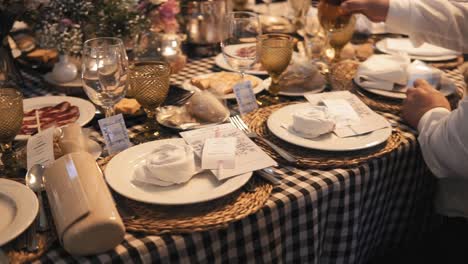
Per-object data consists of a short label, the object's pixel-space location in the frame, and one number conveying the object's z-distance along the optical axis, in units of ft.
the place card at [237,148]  2.92
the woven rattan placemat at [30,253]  2.32
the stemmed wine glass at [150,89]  3.56
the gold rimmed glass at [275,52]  4.22
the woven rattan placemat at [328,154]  3.23
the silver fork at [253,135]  3.28
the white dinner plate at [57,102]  3.89
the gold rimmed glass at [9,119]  3.08
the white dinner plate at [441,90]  4.35
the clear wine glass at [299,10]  6.13
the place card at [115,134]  3.31
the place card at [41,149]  3.01
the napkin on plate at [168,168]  2.74
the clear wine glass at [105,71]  3.25
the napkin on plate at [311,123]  3.44
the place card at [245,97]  4.04
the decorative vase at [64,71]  4.57
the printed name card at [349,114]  3.57
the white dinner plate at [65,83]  4.51
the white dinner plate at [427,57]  5.57
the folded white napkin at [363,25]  6.39
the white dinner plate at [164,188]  2.65
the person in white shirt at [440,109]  3.49
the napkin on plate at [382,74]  4.45
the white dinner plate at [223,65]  4.99
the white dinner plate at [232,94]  4.33
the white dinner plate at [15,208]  2.34
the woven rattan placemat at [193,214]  2.53
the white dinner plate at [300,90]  4.45
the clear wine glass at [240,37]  4.11
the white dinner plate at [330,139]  3.35
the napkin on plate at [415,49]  5.66
